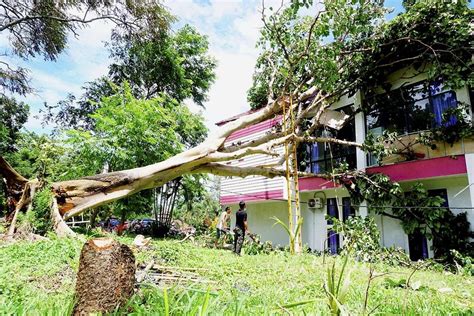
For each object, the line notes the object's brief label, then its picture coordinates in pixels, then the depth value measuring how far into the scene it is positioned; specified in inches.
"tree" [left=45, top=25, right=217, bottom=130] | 684.7
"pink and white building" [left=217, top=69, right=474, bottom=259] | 338.6
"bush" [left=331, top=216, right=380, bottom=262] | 345.8
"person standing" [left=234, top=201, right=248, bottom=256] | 365.7
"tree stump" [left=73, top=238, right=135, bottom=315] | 85.4
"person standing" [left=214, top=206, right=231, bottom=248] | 475.1
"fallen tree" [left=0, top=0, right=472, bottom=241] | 314.3
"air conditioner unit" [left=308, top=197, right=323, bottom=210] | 488.7
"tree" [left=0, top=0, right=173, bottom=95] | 439.8
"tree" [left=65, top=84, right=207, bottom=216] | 430.3
